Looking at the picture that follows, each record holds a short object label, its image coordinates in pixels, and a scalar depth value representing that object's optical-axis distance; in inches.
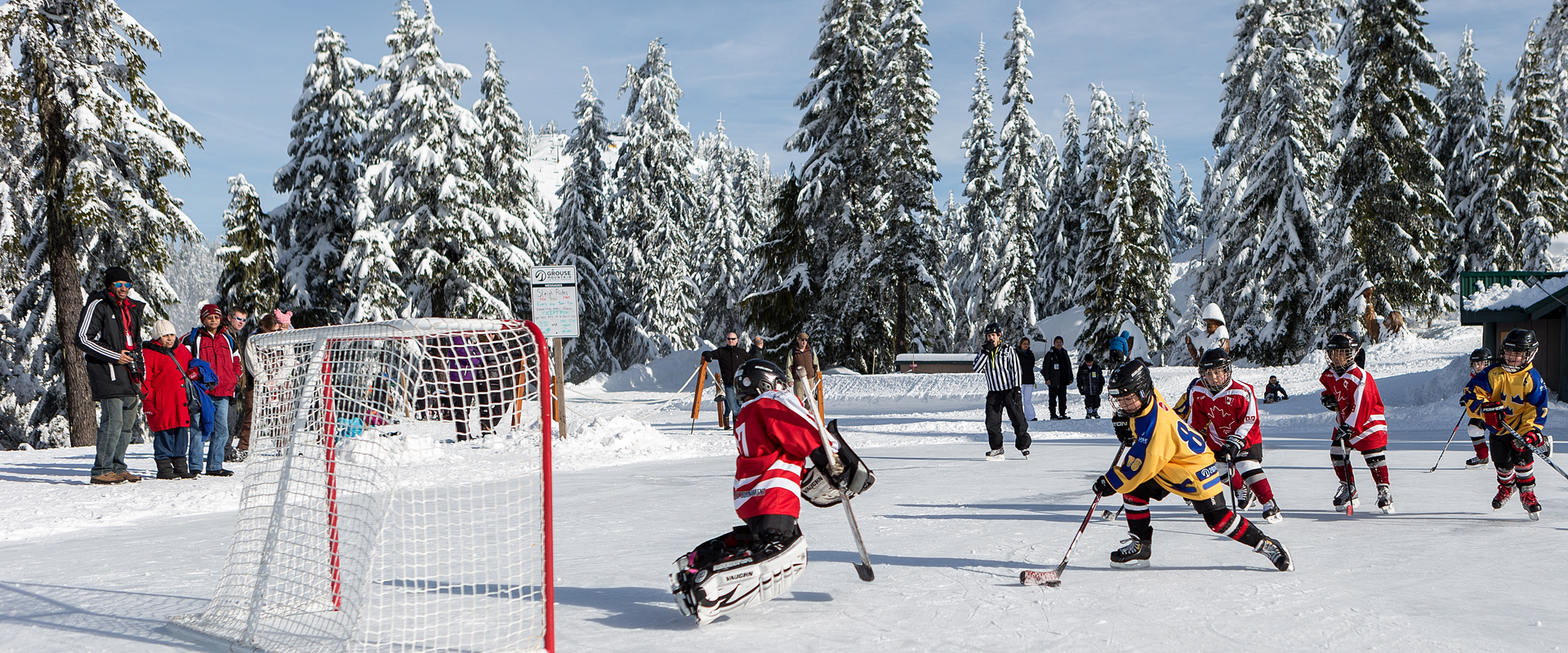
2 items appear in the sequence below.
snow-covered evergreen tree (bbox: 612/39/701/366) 1464.1
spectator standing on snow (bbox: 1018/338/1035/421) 707.8
